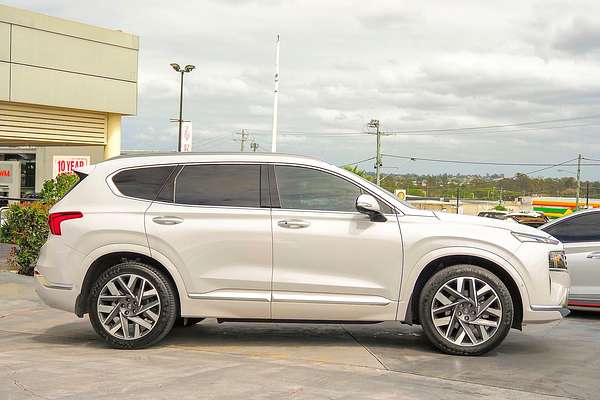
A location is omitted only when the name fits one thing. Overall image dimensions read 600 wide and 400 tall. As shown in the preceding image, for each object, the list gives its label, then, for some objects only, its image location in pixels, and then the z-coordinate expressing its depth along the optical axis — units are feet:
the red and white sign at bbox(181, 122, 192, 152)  76.07
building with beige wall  52.90
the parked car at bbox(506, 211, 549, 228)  259.00
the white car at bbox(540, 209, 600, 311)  30.96
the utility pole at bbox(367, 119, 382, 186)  275.04
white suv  21.61
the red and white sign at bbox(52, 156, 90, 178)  64.13
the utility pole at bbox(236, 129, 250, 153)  293.23
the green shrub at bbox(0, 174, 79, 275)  39.93
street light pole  122.52
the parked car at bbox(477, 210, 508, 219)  265.93
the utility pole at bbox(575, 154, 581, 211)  329.36
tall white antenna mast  84.05
